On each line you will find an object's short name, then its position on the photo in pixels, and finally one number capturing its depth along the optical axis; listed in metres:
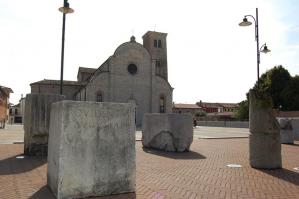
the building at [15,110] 68.06
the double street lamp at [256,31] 9.39
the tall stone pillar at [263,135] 7.44
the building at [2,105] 30.14
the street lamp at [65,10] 8.41
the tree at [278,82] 36.67
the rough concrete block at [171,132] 10.93
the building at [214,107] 88.61
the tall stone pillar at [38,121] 9.47
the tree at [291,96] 35.15
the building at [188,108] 70.83
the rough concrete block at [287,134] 14.22
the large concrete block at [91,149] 4.61
